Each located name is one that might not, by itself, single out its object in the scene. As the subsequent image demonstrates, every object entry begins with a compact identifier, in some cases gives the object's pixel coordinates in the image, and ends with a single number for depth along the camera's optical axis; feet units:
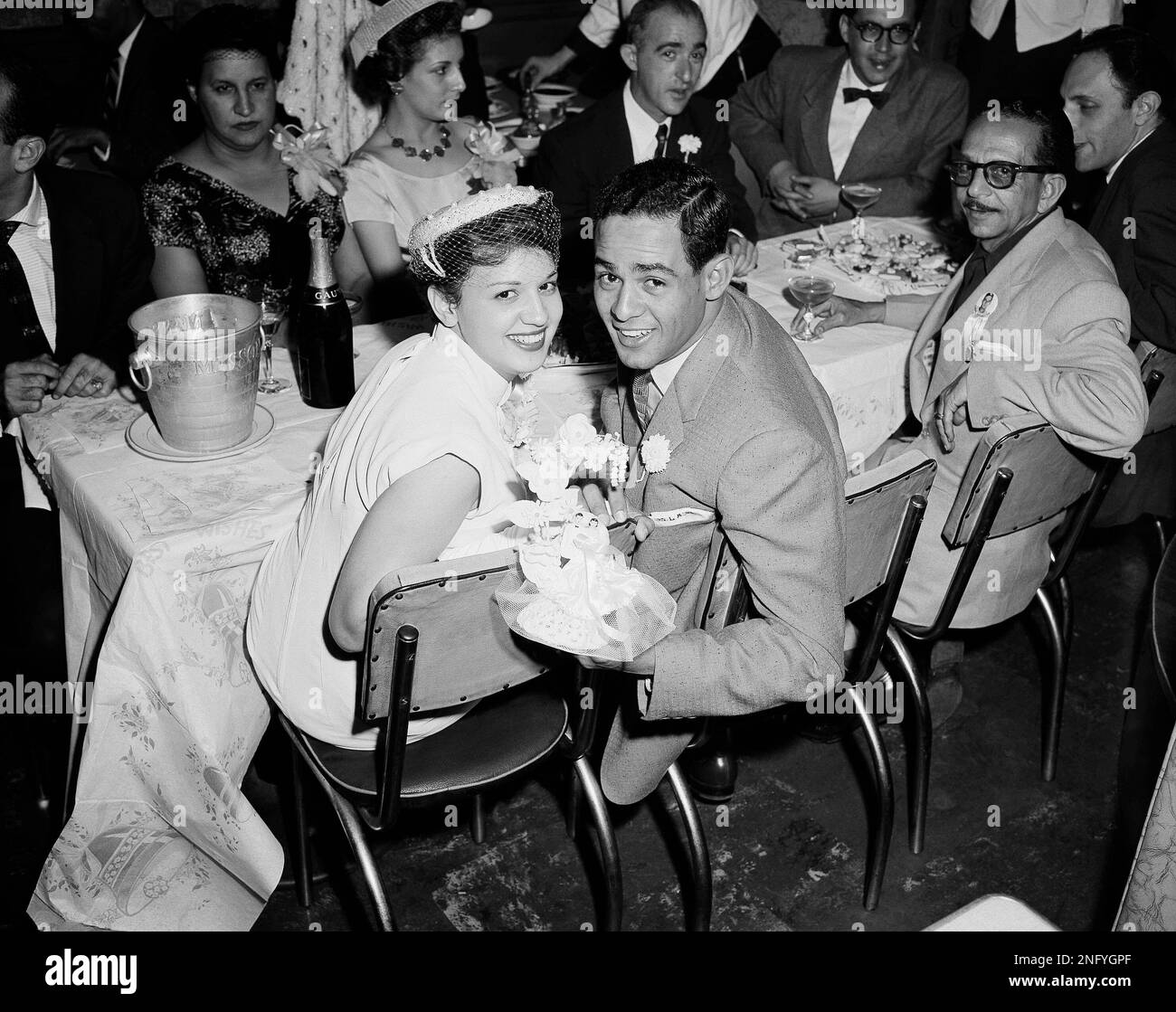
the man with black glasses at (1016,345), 7.62
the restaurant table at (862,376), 9.17
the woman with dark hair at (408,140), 10.87
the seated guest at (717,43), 16.51
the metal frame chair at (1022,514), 7.21
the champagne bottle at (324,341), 7.75
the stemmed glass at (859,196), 11.46
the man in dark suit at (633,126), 11.91
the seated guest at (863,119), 12.91
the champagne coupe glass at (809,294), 9.43
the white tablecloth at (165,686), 6.61
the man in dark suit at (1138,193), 9.73
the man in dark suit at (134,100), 14.46
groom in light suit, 5.74
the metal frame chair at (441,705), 5.31
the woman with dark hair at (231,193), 10.36
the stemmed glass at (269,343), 8.20
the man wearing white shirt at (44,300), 8.11
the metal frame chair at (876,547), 6.28
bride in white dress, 5.60
